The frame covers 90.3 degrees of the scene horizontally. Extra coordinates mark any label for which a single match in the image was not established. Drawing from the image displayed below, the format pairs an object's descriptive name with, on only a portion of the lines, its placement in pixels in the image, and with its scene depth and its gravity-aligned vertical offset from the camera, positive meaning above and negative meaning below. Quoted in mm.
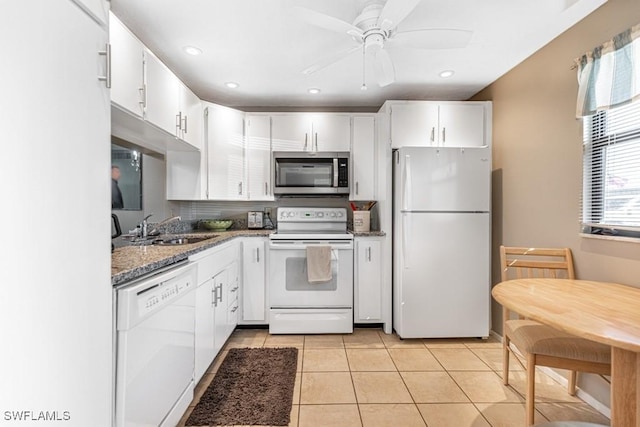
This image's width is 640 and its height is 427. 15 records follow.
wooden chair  1554 -690
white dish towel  2973 -495
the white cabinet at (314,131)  3436 +867
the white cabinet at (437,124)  3117 +865
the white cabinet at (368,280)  3137 -679
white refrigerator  2857 -272
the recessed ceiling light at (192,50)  2392 +1225
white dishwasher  1158 -603
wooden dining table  1056 -388
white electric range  3031 -754
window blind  1729 +237
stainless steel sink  2332 -236
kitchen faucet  2477 -165
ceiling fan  1654 +1018
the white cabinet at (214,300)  2037 -678
